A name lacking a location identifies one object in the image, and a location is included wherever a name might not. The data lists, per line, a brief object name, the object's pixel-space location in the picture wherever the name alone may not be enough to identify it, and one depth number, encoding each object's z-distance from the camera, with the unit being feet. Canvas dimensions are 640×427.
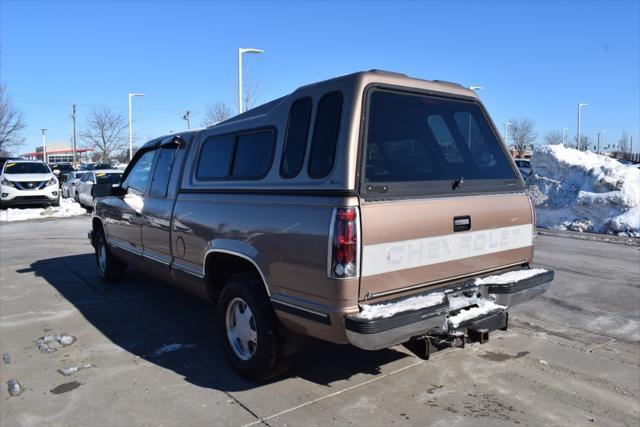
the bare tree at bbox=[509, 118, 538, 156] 221.66
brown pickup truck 10.18
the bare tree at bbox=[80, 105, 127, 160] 204.13
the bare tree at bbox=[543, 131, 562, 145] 257.34
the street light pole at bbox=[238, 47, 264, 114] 69.06
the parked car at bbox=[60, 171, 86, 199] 76.39
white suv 59.26
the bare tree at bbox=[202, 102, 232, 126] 111.52
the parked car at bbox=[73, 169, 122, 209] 64.75
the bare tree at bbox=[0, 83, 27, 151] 110.73
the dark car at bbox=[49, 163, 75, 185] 106.43
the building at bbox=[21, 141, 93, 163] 373.81
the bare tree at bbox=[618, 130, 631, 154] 285.33
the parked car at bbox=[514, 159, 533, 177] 91.54
